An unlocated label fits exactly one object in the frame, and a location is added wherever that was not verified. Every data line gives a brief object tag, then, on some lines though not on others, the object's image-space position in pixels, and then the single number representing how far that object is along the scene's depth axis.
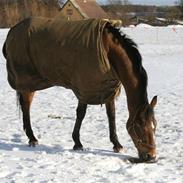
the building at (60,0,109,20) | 83.14
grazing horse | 7.33
